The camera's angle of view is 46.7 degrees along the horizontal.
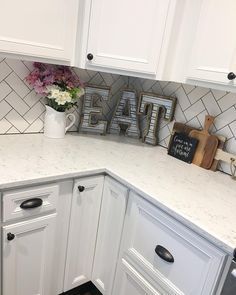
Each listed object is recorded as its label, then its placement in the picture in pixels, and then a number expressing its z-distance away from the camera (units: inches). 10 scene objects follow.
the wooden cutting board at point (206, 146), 60.7
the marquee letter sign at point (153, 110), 70.1
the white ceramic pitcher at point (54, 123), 65.8
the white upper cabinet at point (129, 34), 52.0
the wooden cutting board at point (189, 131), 60.2
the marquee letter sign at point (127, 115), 75.5
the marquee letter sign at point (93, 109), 72.4
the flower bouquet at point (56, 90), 62.5
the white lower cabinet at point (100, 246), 41.1
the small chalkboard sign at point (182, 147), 63.6
